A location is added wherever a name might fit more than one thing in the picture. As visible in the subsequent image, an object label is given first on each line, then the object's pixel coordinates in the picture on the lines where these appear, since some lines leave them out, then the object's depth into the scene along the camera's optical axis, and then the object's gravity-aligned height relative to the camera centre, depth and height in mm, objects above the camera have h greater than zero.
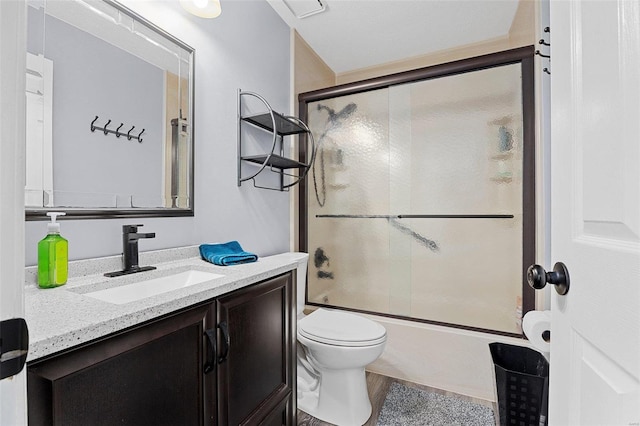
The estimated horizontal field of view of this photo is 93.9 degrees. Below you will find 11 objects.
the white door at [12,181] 348 +41
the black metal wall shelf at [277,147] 1715 +461
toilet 1528 -803
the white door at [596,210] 449 +6
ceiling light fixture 1329 +937
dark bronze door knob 656 -146
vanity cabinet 609 -417
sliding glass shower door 1863 +141
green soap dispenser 876 -127
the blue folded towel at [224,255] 1339 -188
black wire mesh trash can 1207 -754
